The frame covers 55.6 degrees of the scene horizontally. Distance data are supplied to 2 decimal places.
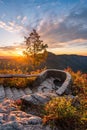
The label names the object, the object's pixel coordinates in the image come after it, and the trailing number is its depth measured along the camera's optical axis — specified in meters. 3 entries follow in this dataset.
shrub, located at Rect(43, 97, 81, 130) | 2.45
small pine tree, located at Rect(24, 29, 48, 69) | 16.05
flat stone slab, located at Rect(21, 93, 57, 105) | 3.26
